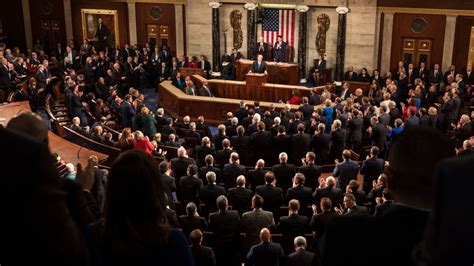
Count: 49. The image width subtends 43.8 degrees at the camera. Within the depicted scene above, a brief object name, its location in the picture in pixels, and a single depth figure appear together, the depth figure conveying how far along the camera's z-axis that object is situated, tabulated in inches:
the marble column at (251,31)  877.2
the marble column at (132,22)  956.6
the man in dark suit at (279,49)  855.1
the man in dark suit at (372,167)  403.5
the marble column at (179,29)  931.3
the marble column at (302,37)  856.9
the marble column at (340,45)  834.8
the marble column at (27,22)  1021.8
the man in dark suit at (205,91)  730.8
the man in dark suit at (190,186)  370.0
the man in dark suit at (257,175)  390.6
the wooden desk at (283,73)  812.6
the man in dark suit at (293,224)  307.1
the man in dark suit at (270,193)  350.0
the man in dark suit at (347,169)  397.4
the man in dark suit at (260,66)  756.6
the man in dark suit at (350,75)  787.4
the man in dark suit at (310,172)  392.2
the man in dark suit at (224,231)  313.3
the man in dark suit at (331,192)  339.6
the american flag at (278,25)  875.4
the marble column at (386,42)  812.6
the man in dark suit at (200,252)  269.1
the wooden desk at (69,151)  477.7
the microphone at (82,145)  493.8
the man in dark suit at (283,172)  394.6
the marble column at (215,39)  901.2
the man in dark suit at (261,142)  478.0
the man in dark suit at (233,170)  395.9
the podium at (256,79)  745.0
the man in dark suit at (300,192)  349.7
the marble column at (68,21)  997.8
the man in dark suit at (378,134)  494.9
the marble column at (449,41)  768.9
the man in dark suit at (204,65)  875.4
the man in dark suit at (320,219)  295.3
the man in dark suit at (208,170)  393.4
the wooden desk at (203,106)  692.2
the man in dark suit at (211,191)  351.3
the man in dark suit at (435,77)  742.5
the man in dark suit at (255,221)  312.3
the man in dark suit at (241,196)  350.9
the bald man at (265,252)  271.9
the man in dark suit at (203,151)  450.9
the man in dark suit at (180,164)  411.2
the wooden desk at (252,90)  731.4
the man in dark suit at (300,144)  470.9
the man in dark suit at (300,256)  261.7
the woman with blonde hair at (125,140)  409.1
